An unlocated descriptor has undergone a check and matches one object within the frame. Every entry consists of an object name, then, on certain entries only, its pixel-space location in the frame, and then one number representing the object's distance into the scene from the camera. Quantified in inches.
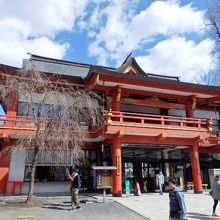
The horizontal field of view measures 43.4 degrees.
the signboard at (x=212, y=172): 759.1
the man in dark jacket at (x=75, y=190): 470.0
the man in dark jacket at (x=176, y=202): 252.7
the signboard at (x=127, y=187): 693.8
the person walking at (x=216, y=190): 431.2
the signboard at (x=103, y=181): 555.8
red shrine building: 665.6
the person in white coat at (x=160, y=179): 678.0
